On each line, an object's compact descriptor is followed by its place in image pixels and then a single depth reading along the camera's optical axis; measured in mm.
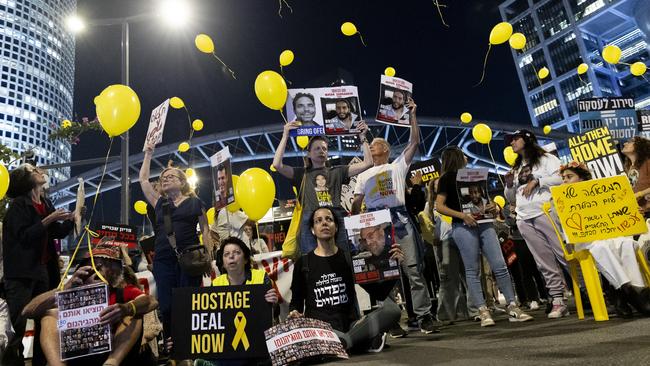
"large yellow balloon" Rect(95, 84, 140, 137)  5691
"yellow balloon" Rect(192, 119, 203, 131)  11438
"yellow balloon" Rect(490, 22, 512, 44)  8516
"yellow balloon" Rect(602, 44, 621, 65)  10703
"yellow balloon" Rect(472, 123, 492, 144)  11602
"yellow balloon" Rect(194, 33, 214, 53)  8867
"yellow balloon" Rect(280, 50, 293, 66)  9648
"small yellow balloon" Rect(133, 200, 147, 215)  13175
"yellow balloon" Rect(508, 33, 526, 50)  9633
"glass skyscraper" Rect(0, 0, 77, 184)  86562
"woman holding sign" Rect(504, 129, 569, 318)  4766
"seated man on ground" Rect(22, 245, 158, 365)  3395
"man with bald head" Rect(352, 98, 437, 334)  4875
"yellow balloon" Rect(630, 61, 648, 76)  11222
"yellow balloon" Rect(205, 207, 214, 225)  8453
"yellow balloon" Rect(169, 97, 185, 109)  10023
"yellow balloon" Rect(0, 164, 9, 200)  6137
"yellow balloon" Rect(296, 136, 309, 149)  11264
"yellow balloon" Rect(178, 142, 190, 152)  13886
